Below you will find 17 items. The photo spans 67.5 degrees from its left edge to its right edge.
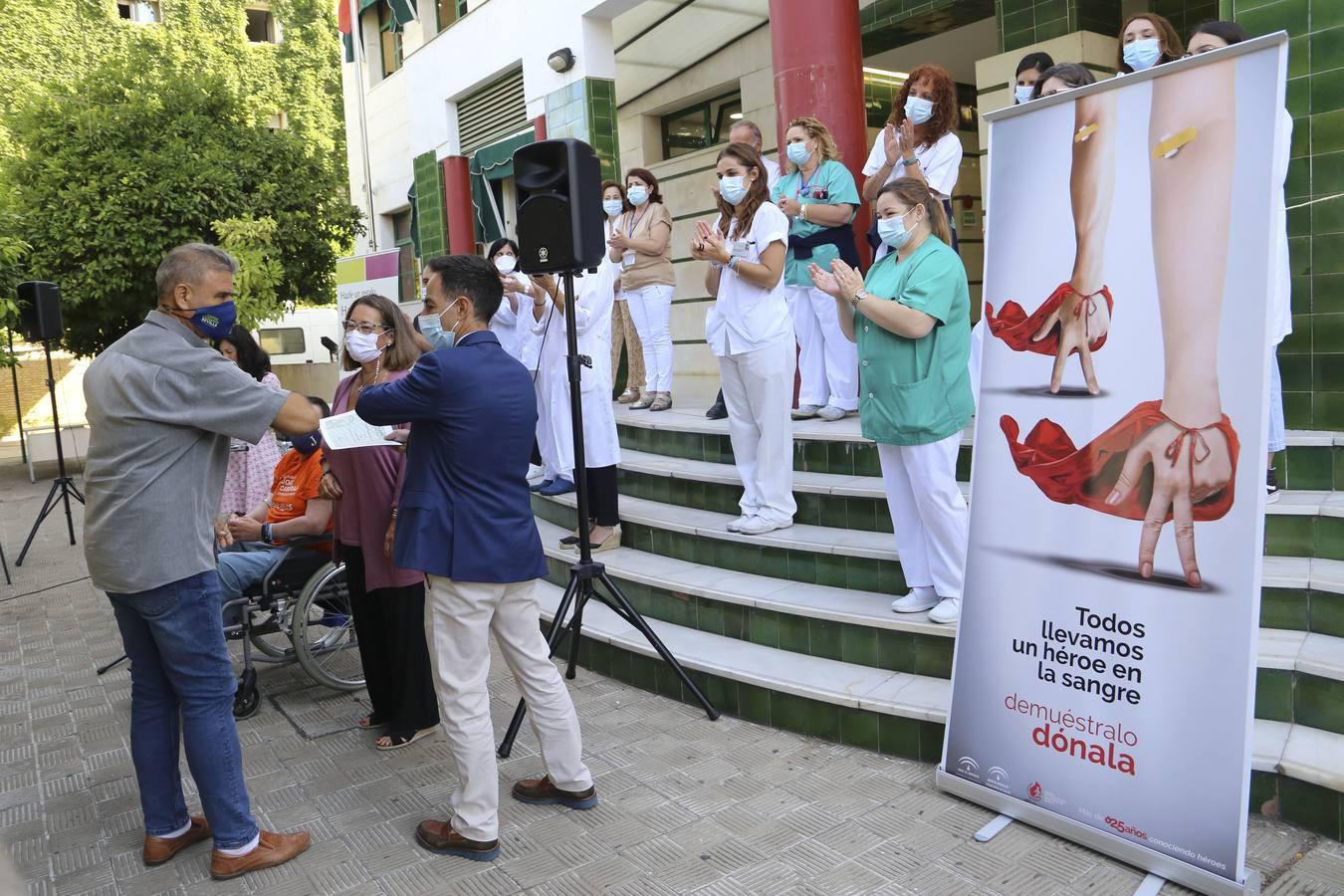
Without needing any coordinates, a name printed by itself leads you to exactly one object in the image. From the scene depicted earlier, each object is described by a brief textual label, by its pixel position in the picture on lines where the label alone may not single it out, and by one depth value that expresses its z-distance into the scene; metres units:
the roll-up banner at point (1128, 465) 2.66
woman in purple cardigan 4.05
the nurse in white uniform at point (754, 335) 4.98
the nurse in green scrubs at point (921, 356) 3.81
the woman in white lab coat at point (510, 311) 6.61
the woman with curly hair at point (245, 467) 5.12
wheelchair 4.59
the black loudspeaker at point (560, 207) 4.23
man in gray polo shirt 3.02
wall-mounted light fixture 9.55
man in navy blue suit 3.13
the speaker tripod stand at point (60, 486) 8.92
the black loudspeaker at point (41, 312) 8.87
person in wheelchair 4.62
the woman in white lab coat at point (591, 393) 5.74
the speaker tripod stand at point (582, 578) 4.22
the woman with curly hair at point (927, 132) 5.38
